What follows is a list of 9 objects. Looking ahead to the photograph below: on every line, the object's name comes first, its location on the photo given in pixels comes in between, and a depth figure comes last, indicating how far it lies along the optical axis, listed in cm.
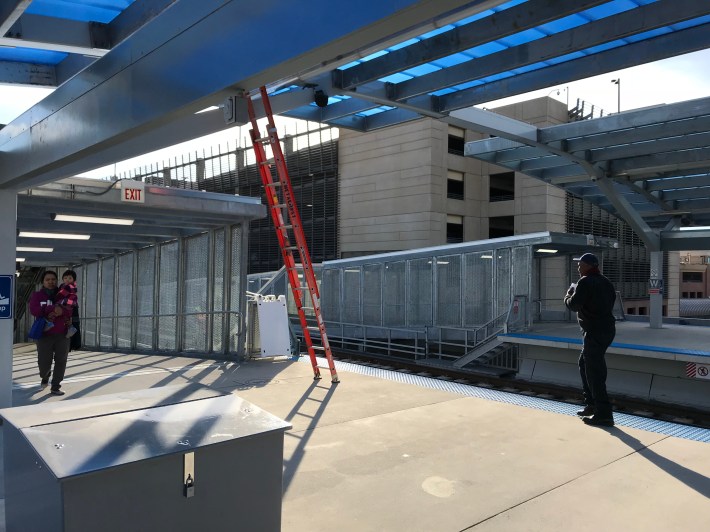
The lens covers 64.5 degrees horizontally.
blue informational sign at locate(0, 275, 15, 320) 634
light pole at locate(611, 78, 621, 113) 3269
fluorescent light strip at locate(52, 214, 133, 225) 920
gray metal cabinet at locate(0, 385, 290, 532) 230
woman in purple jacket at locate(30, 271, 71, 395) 705
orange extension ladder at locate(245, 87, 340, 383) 755
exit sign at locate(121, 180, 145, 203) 805
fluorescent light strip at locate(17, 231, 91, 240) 1122
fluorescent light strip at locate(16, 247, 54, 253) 1367
